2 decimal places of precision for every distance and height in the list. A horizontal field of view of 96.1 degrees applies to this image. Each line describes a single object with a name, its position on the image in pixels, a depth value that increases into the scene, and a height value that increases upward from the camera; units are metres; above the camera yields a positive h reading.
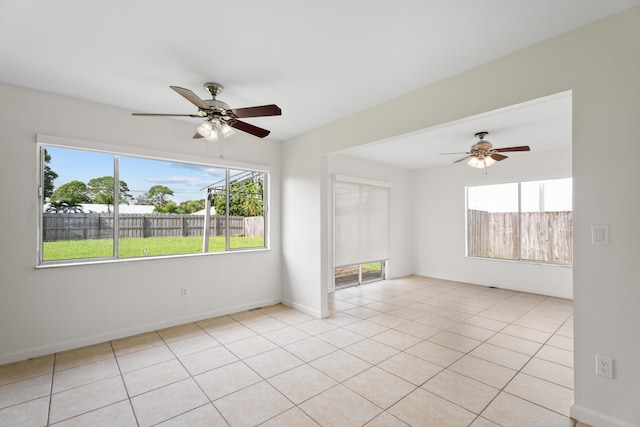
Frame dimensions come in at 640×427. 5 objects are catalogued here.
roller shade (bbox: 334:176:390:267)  5.45 -0.08
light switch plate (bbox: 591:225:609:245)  1.89 -0.13
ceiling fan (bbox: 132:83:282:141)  2.48 +0.94
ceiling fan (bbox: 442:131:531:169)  4.05 +0.91
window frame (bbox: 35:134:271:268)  2.91 +0.70
